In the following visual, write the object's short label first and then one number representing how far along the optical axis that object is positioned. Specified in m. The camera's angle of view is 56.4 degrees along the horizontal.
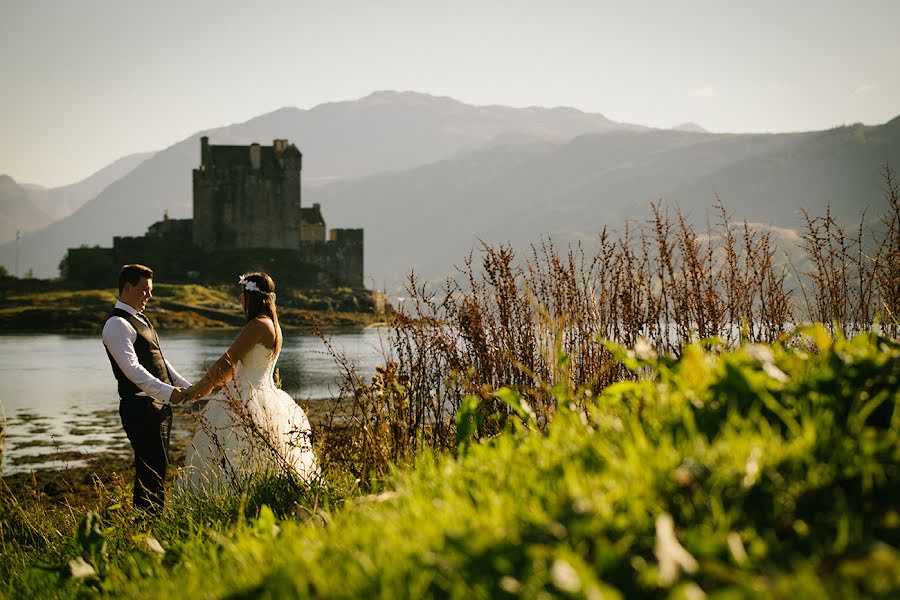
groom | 6.34
